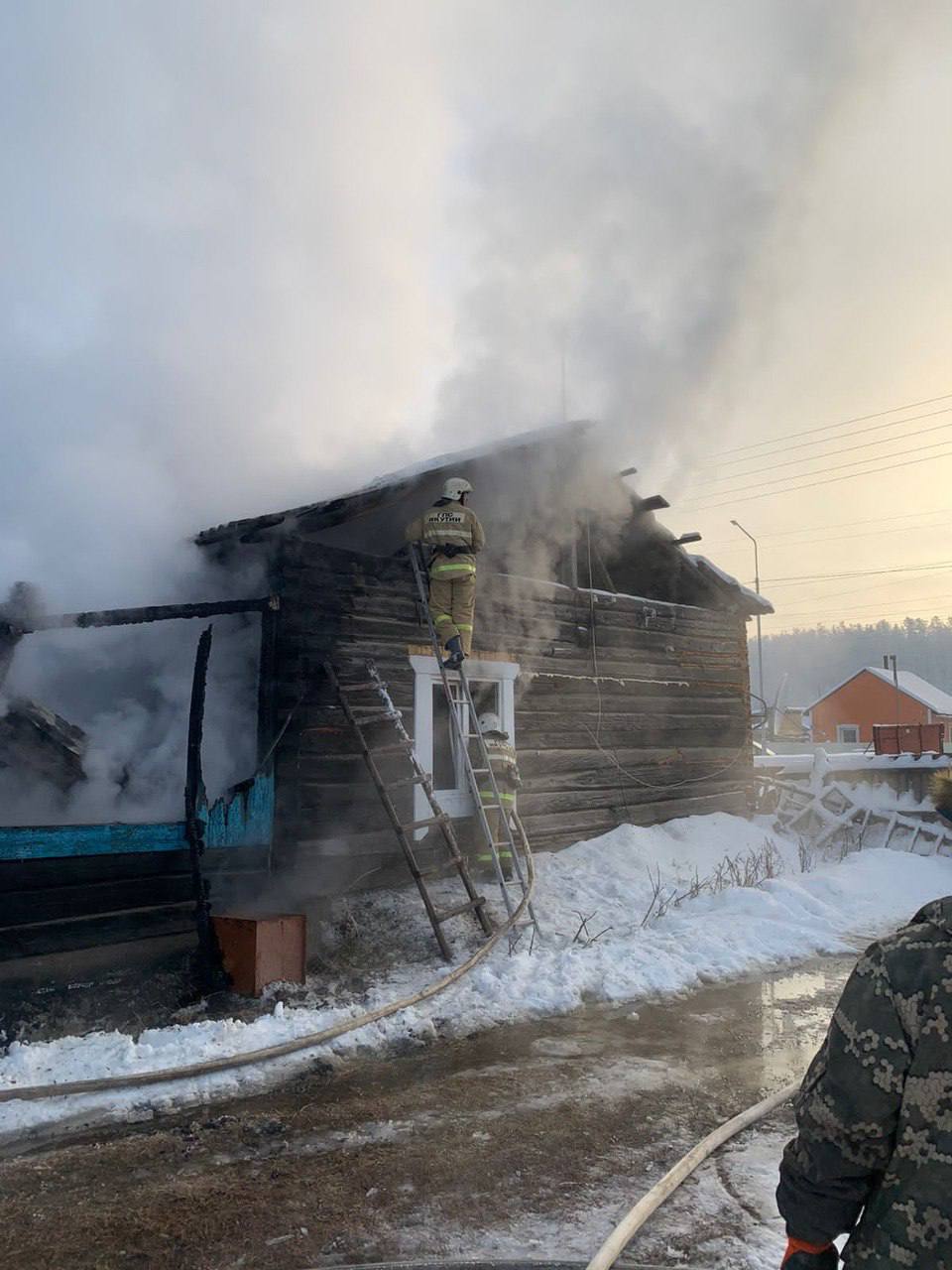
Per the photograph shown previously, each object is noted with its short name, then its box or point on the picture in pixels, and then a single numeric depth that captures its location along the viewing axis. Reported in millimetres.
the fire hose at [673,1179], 2830
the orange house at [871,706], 47094
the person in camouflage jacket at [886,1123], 1609
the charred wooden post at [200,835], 6359
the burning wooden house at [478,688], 6656
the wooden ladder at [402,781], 6883
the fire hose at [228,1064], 4492
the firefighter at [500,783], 8602
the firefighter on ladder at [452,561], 8094
